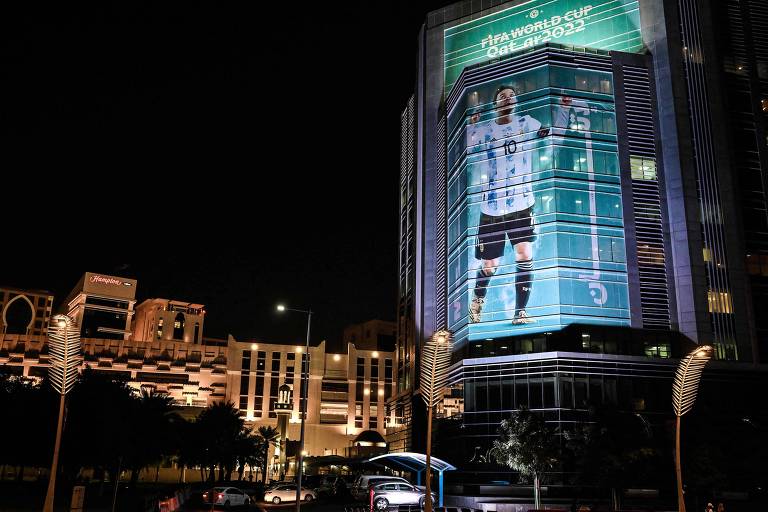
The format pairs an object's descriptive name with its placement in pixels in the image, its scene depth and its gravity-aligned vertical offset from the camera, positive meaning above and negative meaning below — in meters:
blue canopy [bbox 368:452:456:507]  46.16 -0.07
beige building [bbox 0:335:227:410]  142.12 +18.11
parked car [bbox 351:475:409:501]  50.75 -1.70
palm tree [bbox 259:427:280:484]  110.42 +3.12
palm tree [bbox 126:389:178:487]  66.00 +2.42
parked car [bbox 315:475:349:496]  60.00 -2.33
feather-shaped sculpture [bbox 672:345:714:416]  30.78 +3.83
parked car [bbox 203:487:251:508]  49.00 -2.69
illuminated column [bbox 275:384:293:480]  126.69 +5.23
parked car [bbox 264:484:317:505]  54.59 -2.61
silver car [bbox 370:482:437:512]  44.47 -2.06
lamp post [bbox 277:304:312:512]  33.93 +2.92
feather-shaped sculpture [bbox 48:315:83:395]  24.61 +3.53
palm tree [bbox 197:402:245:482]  88.88 +2.91
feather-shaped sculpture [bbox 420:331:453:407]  24.89 +3.45
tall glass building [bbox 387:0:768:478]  64.88 +23.99
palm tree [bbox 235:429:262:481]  90.81 +0.98
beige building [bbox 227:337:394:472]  139.50 +14.25
